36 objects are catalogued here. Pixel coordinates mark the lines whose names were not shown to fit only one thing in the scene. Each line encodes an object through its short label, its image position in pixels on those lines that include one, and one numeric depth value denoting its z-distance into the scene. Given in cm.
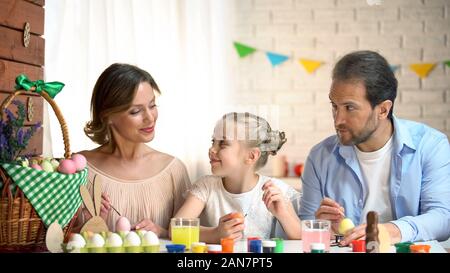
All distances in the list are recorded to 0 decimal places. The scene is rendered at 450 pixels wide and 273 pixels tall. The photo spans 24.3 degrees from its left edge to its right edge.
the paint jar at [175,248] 228
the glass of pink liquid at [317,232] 233
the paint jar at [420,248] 228
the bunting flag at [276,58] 323
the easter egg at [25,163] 235
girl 273
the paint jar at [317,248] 226
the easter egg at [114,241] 228
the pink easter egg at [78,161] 239
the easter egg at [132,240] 229
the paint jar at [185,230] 239
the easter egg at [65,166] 236
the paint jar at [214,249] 228
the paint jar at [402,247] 232
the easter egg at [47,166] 236
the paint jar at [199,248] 229
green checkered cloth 230
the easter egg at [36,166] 234
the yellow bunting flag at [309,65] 319
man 269
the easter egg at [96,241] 228
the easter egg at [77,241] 227
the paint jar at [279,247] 233
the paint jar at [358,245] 235
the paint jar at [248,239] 234
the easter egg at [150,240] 230
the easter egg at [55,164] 238
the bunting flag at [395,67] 322
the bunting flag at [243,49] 316
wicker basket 230
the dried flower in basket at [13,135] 235
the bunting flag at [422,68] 310
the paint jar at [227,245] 231
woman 275
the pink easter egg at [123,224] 249
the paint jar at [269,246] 230
